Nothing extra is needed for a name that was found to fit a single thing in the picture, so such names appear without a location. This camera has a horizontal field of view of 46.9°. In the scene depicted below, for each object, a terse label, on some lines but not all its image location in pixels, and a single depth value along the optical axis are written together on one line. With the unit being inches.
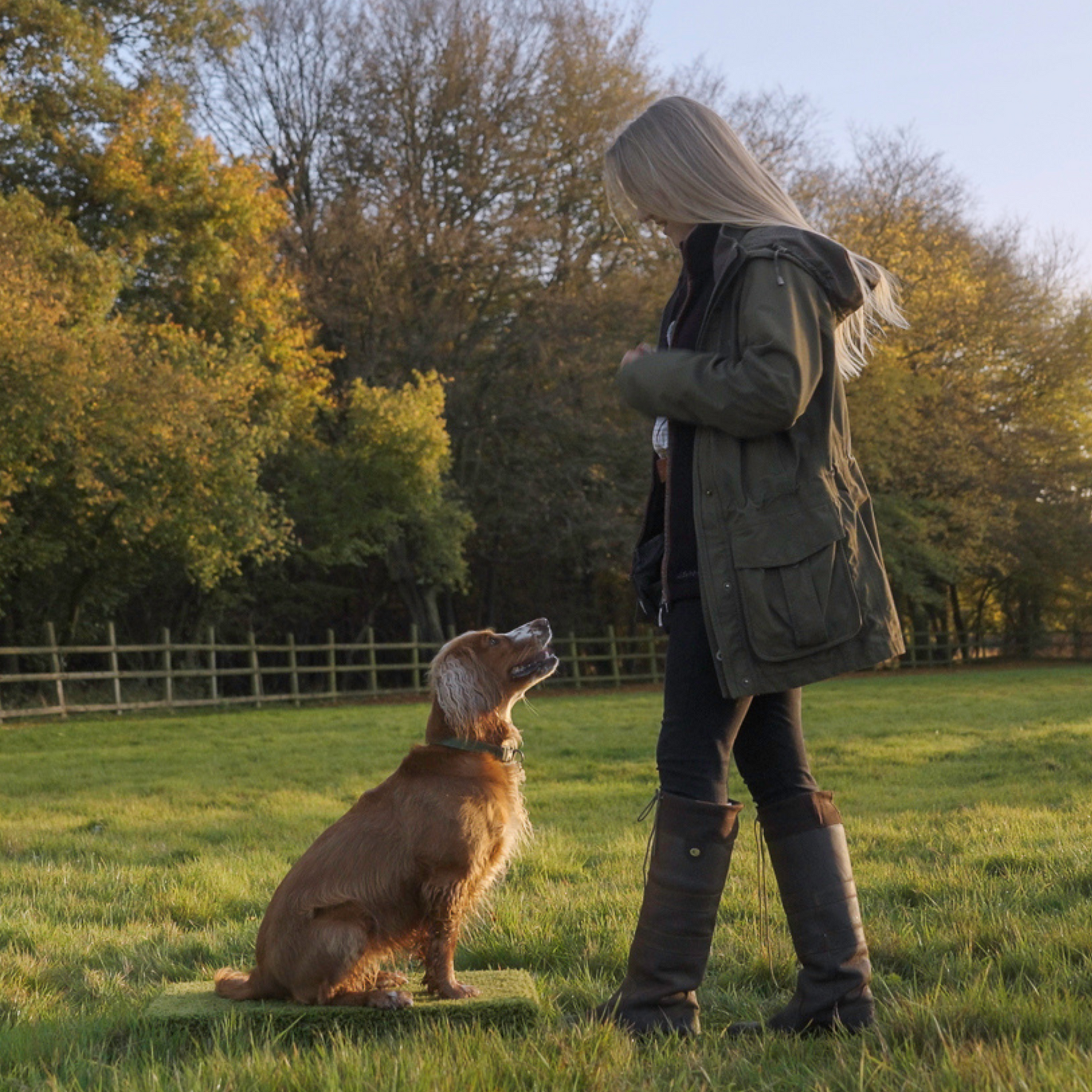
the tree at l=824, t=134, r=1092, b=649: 1226.0
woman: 120.6
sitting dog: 136.5
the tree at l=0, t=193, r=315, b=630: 703.1
